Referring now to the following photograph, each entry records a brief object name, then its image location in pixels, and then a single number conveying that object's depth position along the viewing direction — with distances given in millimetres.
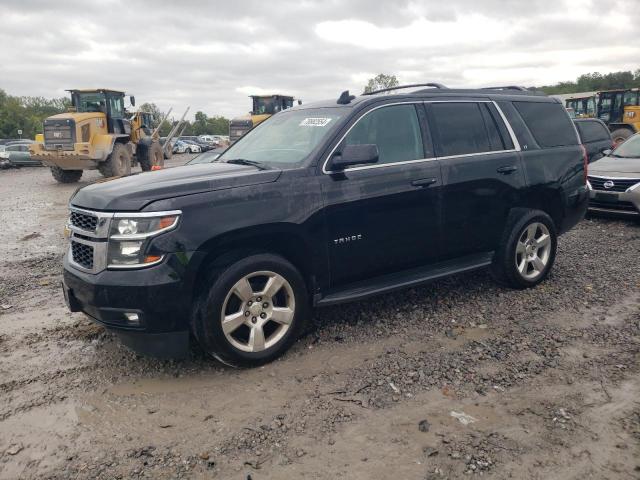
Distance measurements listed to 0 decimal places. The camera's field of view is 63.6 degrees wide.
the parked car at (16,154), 25722
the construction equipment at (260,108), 24359
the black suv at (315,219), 3352
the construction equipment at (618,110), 19891
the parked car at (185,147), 40906
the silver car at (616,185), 8117
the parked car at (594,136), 11820
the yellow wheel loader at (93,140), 16594
